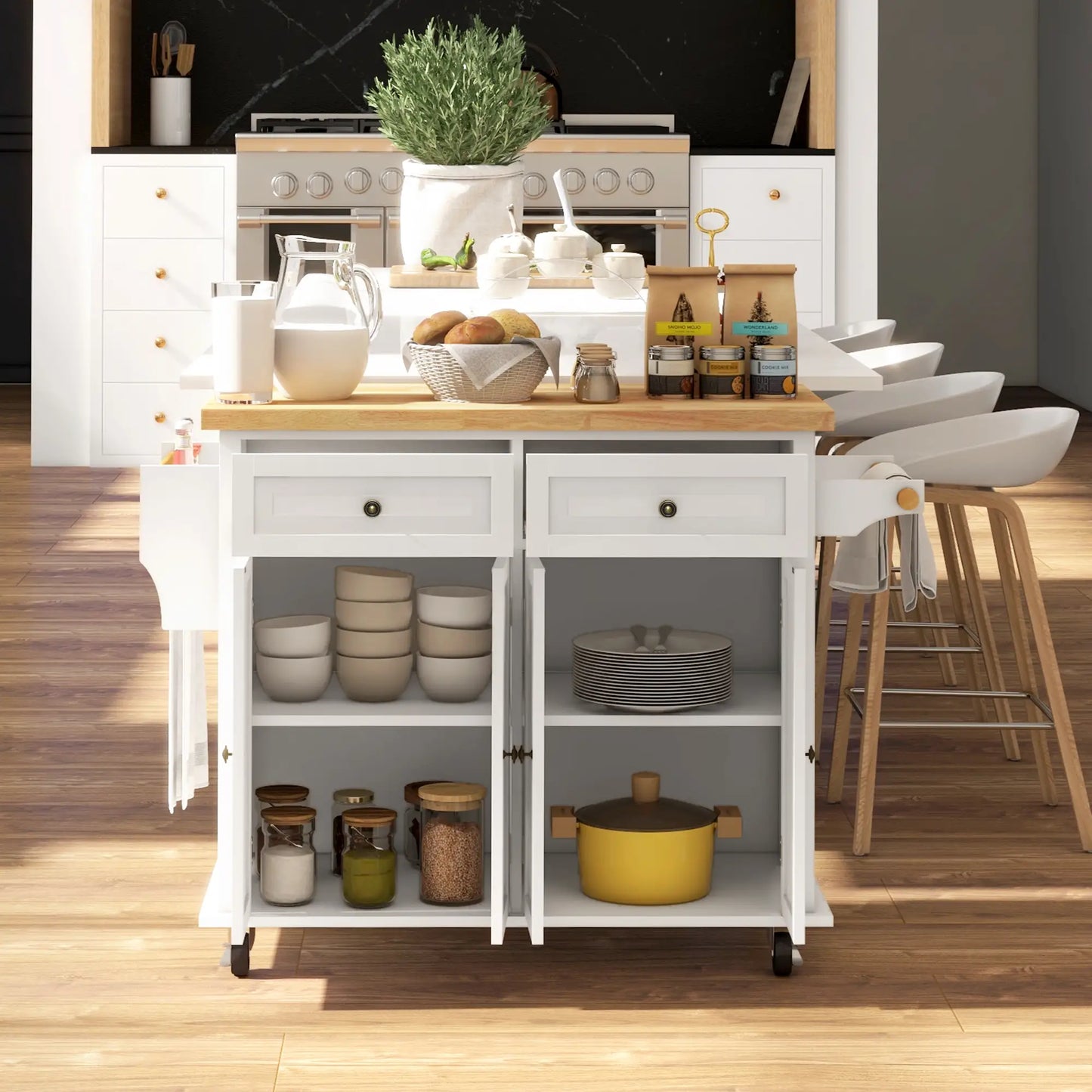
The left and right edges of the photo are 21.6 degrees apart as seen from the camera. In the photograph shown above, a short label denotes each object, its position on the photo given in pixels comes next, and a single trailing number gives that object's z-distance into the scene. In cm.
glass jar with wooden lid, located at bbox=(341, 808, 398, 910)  418
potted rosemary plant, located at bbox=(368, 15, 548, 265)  618
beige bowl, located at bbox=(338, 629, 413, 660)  419
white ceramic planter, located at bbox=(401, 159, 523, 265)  640
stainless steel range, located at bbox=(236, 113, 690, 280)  1129
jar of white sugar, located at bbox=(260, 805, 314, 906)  418
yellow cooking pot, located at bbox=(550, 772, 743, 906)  421
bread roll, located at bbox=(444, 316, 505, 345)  407
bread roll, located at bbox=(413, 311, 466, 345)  421
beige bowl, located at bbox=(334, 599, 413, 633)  422
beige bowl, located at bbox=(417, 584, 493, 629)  422
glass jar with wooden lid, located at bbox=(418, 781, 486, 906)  420
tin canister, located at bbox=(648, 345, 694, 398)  413
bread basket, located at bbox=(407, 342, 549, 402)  400
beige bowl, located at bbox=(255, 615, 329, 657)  417
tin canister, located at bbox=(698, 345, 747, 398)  409
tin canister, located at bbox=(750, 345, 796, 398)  410
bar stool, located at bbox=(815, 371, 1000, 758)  624
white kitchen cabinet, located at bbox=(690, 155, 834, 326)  1151
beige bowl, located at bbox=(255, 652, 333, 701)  417
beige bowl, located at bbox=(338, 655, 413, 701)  419
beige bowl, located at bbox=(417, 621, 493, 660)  419
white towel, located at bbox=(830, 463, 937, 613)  433
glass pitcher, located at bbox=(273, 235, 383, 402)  400
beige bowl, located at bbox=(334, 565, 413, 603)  423
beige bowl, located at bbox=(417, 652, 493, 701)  419
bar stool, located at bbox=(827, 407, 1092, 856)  512
